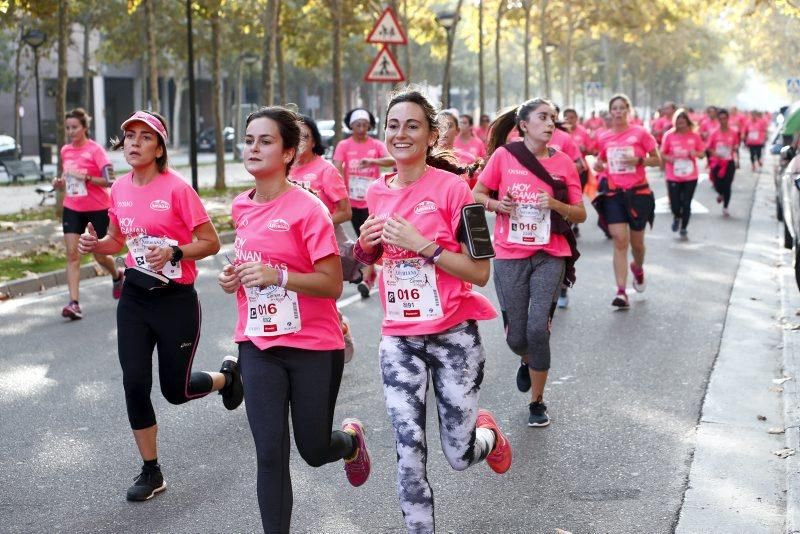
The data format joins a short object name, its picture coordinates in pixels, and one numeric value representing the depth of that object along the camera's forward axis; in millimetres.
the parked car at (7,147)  41781
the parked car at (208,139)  59094
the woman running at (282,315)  4387
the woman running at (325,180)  8414
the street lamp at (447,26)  35406
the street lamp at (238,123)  48912
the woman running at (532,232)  6785
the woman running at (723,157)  20672
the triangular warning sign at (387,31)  19844
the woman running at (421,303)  4508
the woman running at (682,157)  16625
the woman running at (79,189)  10836
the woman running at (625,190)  11266
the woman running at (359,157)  11797
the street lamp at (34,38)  31672
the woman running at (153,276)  5555
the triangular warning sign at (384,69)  20172
